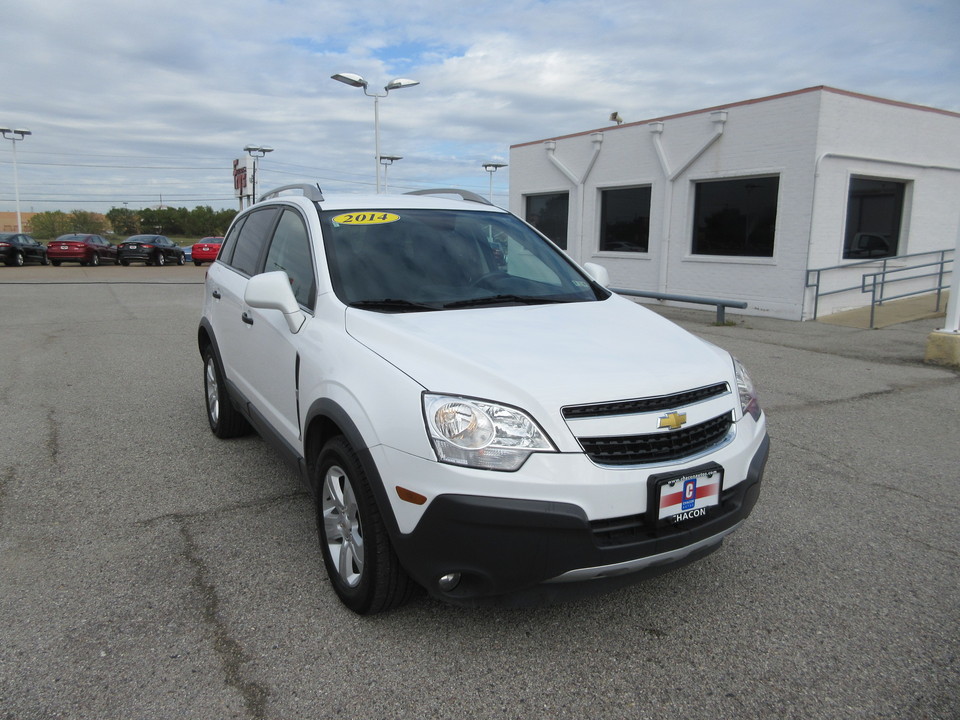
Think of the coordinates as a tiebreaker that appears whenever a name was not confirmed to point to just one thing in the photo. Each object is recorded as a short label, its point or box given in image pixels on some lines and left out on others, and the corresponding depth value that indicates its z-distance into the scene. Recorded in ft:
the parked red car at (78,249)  106.73
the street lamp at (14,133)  160.97
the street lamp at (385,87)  77.05
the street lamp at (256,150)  137.49
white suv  8.08
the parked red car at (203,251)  122.52
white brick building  42.39
